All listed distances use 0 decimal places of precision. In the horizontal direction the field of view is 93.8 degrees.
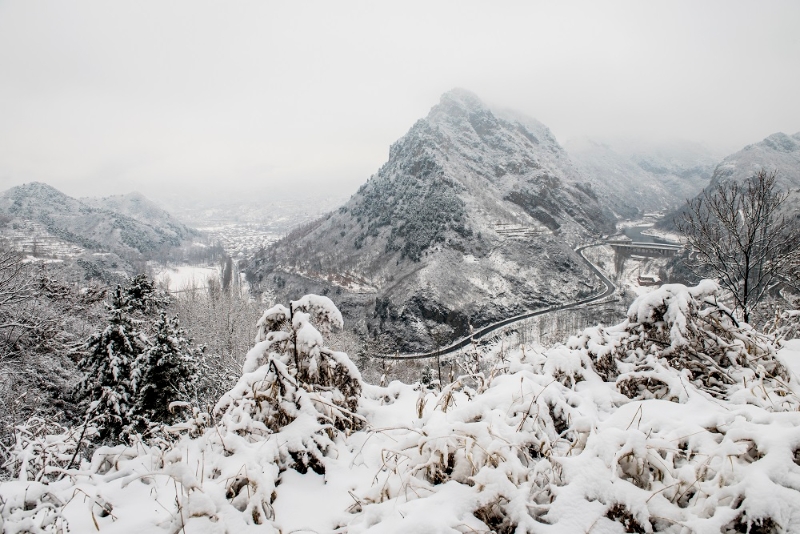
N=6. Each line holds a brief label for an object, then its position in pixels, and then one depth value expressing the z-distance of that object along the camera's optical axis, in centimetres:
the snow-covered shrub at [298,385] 274
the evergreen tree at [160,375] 1583
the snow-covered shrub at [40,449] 318
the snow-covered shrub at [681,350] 304
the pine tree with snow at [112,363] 1541
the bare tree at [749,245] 1223
